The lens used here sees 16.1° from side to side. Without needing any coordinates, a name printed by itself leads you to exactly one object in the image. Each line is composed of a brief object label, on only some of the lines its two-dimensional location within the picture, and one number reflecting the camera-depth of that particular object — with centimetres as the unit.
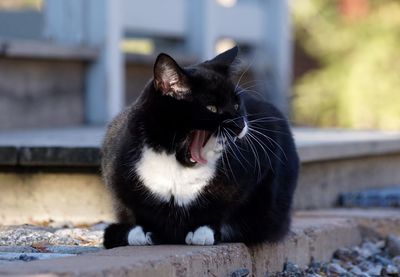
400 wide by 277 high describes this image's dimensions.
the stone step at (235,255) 376
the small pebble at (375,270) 565
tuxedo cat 444
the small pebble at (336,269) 557
